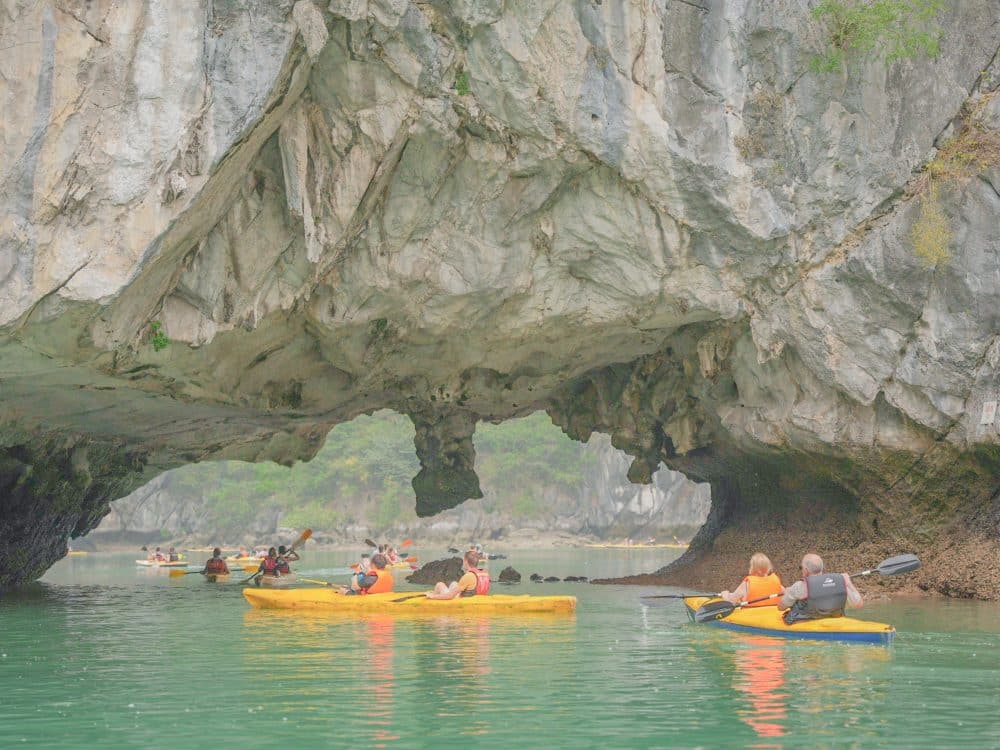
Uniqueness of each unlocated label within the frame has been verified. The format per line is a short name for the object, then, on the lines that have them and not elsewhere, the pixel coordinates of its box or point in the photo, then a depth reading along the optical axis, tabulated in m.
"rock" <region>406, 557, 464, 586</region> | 24.25
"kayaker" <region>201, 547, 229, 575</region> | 27.25
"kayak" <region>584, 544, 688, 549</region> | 57.83
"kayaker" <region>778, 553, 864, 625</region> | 12.35
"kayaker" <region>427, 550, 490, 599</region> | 15.96
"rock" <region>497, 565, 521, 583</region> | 25.42
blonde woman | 13.68
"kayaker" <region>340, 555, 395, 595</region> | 16.92
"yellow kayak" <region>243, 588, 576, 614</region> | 15.54
